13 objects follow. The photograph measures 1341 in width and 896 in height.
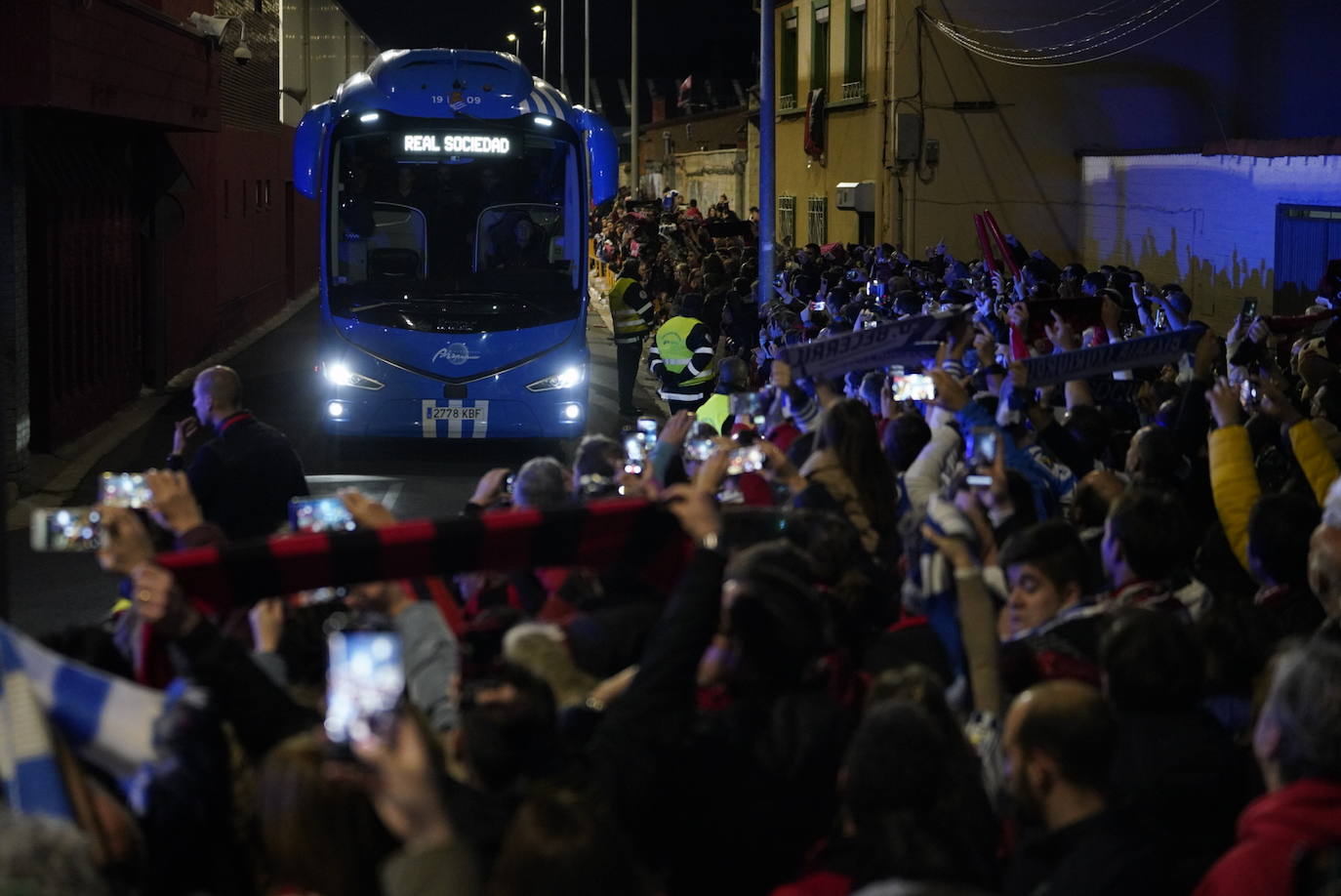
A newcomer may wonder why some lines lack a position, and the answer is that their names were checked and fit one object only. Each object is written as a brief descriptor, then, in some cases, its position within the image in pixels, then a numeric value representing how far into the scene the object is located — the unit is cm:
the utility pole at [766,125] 2152
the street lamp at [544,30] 7843
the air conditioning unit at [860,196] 3188
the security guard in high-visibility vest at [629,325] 1933
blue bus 1608
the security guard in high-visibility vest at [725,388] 1098
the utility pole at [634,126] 4228
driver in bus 1638
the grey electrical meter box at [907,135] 3127
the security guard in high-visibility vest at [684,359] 1545
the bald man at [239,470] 870
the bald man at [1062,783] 359
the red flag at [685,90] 7462
